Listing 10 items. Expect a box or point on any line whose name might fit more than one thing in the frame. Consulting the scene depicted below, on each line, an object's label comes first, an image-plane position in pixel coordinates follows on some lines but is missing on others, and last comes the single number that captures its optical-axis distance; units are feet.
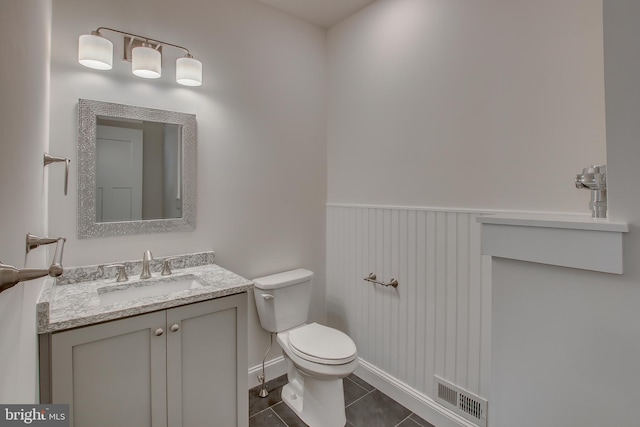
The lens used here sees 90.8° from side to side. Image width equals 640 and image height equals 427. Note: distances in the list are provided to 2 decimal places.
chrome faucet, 5.43
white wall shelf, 2.09
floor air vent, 5.26
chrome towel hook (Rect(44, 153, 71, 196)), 3.96
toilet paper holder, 6.65
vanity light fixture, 4.80
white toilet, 5.52
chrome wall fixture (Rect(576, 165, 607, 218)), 2.48
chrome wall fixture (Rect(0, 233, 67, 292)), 1.31
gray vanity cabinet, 3.83
